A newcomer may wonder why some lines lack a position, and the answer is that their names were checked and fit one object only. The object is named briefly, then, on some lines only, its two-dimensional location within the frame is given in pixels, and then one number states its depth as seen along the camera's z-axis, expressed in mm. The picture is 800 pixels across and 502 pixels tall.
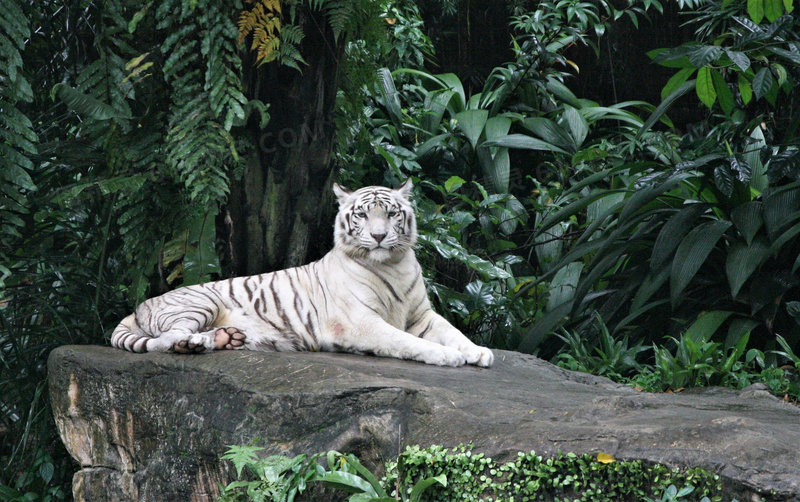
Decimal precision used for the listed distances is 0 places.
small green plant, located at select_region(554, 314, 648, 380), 10125
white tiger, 8898
